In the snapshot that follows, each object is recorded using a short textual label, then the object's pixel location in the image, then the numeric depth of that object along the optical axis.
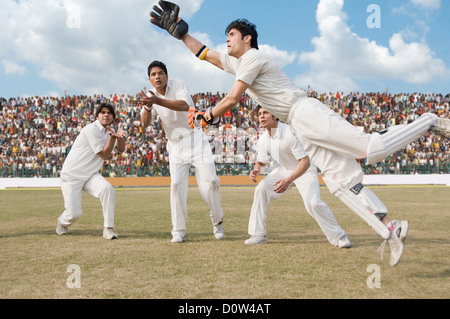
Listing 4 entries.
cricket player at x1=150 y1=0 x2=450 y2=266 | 3.64
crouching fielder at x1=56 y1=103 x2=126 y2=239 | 6.25
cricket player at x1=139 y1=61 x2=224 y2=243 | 5.81
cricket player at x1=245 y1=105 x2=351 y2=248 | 5.14
